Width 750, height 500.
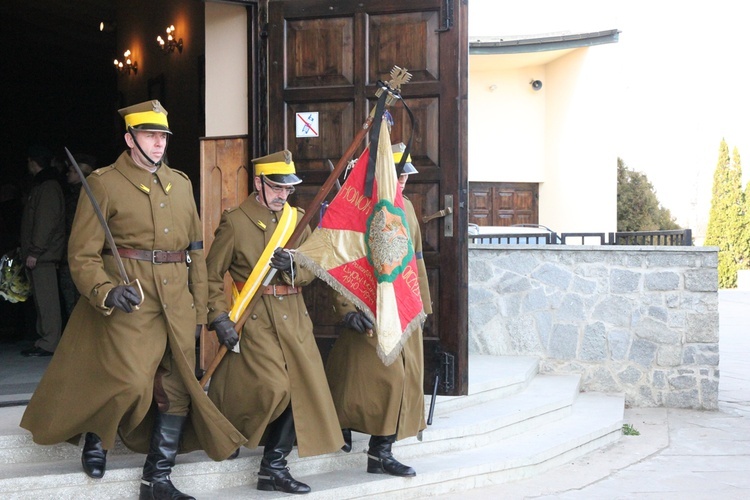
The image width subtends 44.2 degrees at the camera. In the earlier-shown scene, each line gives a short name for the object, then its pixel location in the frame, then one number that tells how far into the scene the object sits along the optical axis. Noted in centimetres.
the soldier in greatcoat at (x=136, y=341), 459
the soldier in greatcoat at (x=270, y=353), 502
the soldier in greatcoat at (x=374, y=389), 541
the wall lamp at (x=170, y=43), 1027
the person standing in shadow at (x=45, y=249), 835
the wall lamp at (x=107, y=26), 1292
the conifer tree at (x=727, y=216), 2823
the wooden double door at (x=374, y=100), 670
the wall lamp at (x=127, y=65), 1234
